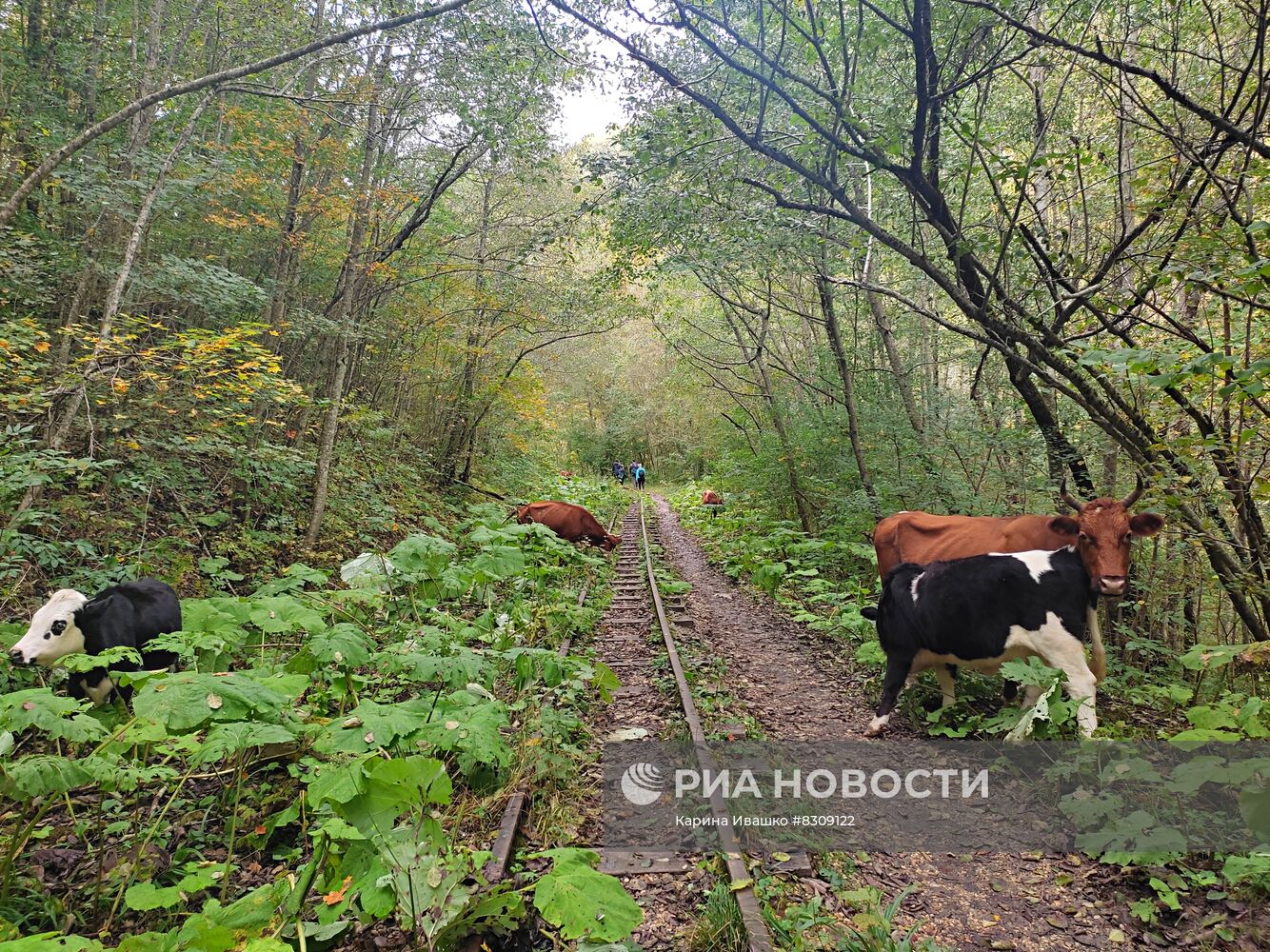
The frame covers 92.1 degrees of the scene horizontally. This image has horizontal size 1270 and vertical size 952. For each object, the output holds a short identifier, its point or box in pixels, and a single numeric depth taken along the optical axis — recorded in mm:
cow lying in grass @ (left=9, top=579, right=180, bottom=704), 3961
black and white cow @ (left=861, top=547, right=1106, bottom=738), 4125
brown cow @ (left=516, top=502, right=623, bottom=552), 11633
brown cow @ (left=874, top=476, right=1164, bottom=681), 4203
